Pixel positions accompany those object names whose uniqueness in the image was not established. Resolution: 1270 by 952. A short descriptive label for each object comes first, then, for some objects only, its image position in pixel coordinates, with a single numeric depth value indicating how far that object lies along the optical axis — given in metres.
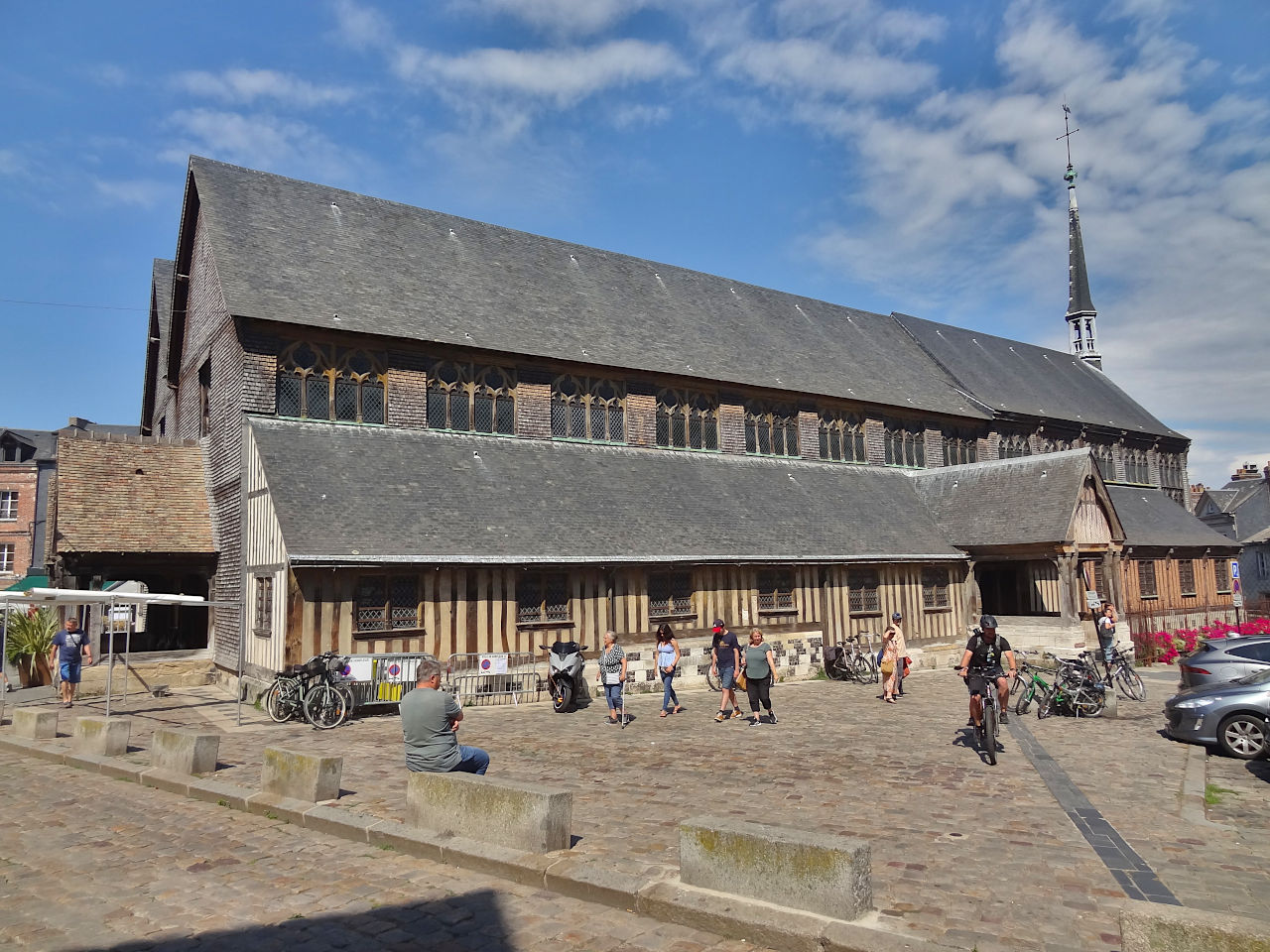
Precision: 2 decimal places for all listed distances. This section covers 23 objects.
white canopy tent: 13.57
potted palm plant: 17.25
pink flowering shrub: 23.88
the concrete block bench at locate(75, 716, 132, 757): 10.85
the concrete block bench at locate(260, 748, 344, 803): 8.07
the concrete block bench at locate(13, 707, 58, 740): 12.12
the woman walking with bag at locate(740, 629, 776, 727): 13.67
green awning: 26.81
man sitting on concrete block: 7.30
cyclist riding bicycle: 10.69
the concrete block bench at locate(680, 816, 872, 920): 5.11
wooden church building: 15.83
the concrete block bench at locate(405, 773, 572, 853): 6.48
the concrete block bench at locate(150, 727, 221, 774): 9.57
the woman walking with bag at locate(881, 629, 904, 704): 16.38
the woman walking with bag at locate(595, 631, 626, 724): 13.66
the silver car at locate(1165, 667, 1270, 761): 11.29
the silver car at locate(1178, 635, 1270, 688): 13.71
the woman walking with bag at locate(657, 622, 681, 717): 14.82
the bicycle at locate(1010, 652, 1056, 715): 14.37
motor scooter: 15.30
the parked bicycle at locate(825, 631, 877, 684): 19.92
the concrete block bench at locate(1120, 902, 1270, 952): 3.73
